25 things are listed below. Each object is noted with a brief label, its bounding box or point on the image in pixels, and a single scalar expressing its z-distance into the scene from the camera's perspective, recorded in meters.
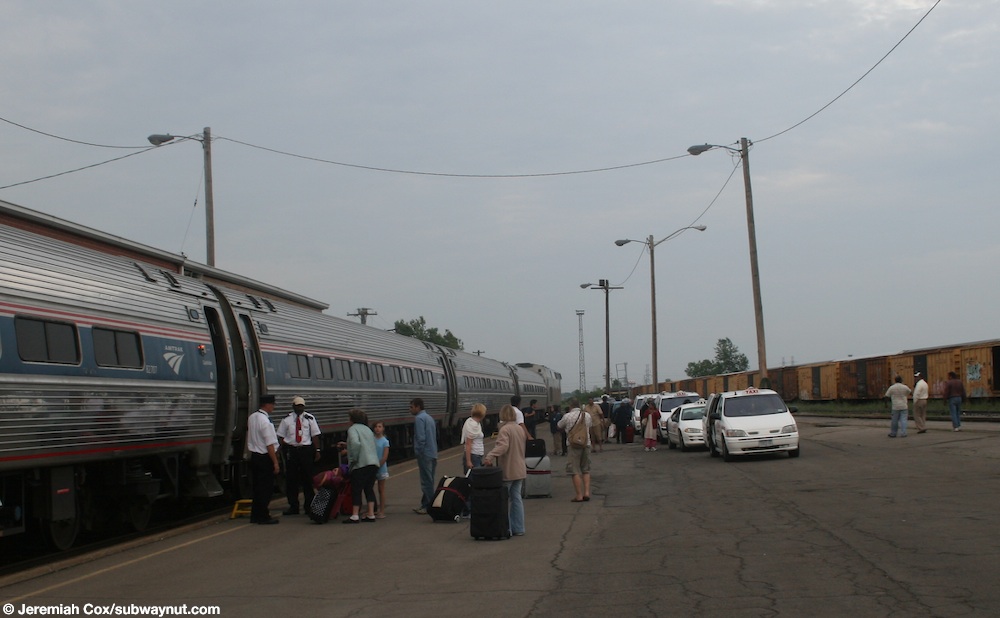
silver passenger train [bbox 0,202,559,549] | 10.96
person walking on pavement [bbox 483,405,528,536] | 12.26
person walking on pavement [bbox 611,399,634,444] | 34.97
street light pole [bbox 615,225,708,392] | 51.83
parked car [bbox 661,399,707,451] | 27.83
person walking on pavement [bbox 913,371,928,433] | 25.62
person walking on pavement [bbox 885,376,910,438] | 24.16
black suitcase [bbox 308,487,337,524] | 14.16
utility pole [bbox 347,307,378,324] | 80.97
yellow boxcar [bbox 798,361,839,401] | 52.78
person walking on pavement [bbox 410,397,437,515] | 14.91
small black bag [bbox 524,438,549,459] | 17.42
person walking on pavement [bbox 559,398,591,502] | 15.89
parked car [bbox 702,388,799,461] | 21.69
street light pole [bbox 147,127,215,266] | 23.83
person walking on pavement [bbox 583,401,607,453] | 28.12
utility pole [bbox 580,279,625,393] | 66.50
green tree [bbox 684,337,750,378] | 187.62
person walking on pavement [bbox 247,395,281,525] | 14.14
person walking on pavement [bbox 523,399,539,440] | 27.05
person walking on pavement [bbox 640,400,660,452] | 29.70
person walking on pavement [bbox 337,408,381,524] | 14.23
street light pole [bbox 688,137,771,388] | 30.36
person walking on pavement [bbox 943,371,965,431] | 24.62
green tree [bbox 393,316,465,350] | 130.12
